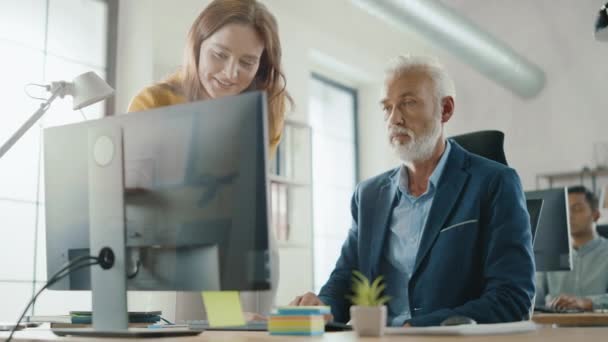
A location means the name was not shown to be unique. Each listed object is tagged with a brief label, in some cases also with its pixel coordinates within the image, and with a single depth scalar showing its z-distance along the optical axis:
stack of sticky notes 1.22
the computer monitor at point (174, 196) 1.14
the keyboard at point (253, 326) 1.37
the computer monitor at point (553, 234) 2.90
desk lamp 2.14
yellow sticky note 1.22
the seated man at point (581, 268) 3.89
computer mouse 1.28
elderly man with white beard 1.76
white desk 1.12
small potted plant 1.17
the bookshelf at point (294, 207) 4.78
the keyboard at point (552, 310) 2.95
